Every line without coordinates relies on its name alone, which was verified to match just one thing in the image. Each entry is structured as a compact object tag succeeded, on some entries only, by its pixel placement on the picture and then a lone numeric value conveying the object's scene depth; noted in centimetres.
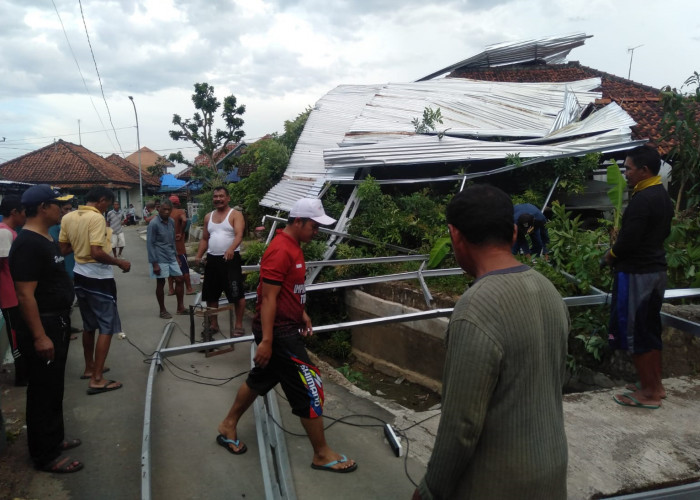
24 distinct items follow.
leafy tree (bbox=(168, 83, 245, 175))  2264
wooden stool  536
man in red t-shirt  306
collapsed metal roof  856
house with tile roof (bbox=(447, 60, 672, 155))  1292
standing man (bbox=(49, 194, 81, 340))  615
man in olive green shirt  137
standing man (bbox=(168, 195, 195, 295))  761
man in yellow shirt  426
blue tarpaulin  3328
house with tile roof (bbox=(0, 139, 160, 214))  3064
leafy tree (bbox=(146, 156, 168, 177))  2817
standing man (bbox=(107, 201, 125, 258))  1128
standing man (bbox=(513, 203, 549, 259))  634
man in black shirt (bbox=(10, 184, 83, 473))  312
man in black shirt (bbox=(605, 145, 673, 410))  338
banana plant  569
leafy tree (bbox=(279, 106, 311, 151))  1255
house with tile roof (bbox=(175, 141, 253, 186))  2264
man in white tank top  570
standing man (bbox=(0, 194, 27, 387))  331
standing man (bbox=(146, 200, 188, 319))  682
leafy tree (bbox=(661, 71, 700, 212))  593
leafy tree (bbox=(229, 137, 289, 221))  1155
